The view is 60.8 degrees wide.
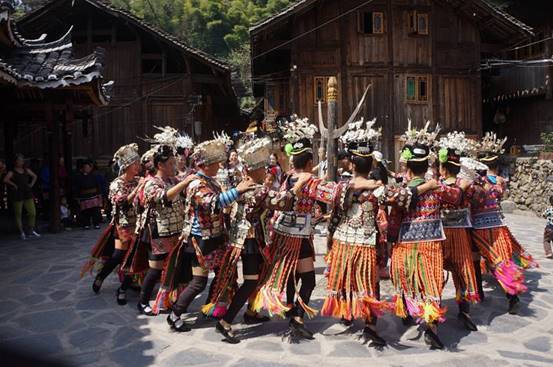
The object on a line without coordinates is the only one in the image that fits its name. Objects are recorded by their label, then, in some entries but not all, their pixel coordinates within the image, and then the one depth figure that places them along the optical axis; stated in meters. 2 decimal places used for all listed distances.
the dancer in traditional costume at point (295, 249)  4.41
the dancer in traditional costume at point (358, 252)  4.30
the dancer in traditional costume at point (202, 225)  4.47
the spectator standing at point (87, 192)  11.16
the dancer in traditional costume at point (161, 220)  5.16
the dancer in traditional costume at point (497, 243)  5.12
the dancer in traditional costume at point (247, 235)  4.28
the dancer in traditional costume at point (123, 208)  5.81
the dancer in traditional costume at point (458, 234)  4.70
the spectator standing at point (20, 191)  10.02
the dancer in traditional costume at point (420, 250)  4.28
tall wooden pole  6.92
